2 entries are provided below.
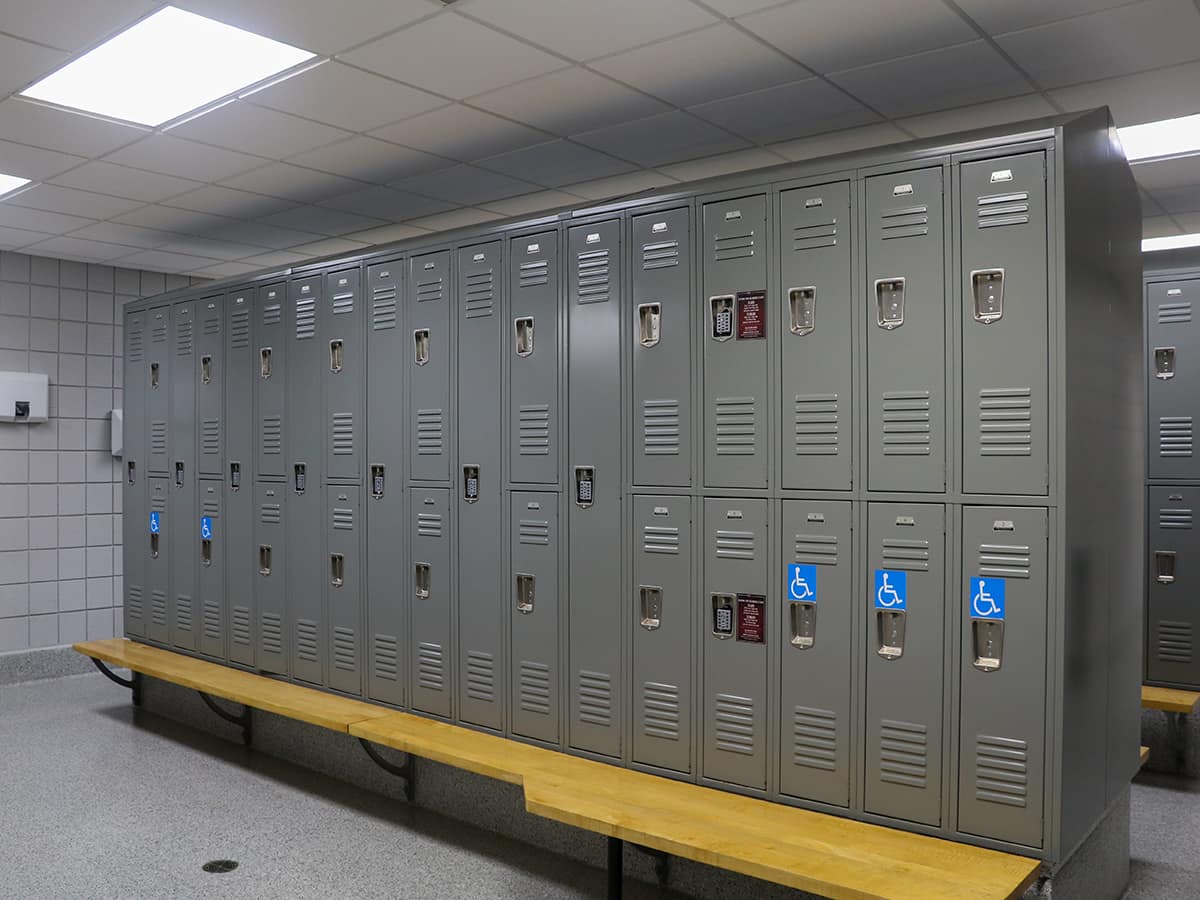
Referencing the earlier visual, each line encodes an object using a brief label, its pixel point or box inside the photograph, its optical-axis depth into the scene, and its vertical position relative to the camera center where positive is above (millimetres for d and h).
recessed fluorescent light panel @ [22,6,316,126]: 3396 +1444
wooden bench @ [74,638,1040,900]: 2736 -1187
